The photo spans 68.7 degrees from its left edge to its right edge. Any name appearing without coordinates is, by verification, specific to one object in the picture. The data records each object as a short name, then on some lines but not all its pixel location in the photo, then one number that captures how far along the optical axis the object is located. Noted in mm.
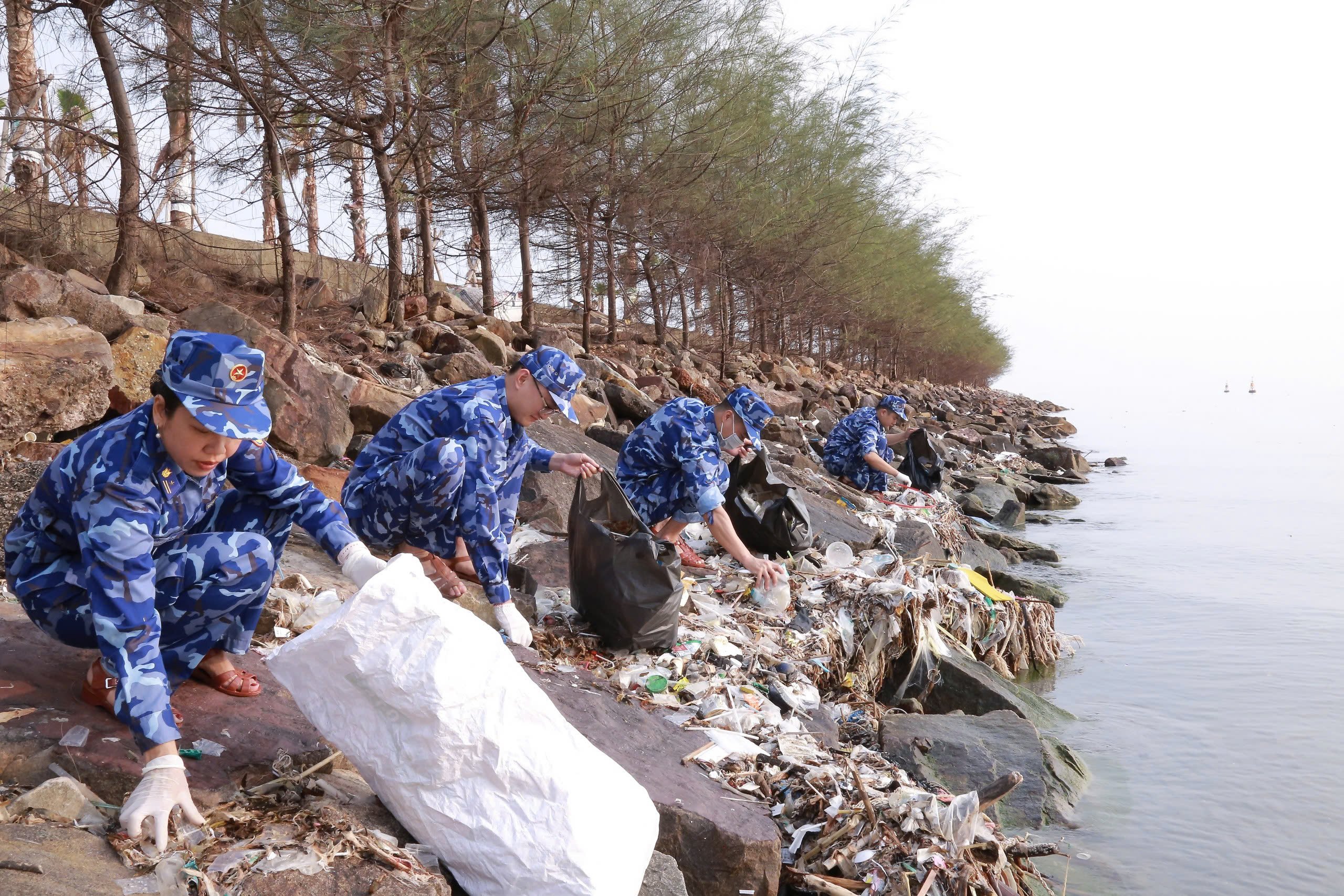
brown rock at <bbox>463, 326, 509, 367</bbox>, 9180
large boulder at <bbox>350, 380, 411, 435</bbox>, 6242
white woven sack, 2072
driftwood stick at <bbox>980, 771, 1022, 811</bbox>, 3193
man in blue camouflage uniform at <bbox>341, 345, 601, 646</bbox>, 3656
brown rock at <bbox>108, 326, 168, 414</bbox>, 5094
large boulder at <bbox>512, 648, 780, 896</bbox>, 2766
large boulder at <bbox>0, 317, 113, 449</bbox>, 4414
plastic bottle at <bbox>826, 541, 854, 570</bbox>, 6195
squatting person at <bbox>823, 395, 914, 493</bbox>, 9359
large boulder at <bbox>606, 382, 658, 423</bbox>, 9070
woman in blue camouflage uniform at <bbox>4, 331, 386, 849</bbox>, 2043
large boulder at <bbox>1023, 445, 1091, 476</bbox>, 21828
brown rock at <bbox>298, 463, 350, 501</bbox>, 4629
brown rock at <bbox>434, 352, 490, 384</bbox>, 8055
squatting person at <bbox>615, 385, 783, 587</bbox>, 5109
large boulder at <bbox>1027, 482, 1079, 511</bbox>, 16375
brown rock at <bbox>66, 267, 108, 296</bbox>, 6270
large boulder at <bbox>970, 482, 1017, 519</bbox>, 13701
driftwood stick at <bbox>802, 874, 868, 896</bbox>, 2811
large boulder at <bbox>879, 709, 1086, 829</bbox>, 4207
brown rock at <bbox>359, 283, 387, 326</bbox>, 9188
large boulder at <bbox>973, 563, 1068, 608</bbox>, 8711
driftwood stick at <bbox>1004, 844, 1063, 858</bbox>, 3143
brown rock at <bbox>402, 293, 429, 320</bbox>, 9805
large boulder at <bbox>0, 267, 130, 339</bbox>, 5551
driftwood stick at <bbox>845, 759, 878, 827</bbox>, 2986
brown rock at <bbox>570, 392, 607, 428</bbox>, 7934
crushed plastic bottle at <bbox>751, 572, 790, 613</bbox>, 5090
